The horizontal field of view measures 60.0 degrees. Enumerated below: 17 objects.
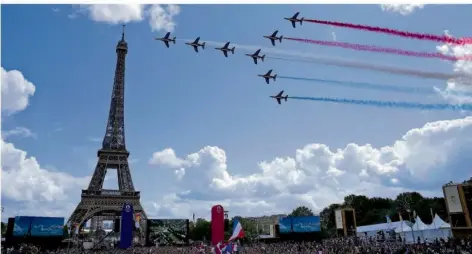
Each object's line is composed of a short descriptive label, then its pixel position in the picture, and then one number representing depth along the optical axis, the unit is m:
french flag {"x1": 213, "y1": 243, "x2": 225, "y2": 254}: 40.56
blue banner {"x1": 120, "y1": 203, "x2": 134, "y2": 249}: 53.48
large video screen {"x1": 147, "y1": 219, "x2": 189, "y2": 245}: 81.06
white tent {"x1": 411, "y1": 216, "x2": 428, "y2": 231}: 65.43
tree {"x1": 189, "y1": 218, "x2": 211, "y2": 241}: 132.25
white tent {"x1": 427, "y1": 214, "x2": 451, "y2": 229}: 61.85
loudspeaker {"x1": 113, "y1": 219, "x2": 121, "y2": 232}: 81.09
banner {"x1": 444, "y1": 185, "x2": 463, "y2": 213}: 53.84
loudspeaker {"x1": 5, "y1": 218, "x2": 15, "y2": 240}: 70.94
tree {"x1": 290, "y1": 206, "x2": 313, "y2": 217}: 158.50
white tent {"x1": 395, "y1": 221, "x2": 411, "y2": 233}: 70.88
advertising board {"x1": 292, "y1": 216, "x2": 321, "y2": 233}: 81.25
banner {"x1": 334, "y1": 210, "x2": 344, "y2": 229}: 81.12
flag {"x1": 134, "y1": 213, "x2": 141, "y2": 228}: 77.82
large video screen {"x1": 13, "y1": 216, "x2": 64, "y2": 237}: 72.56
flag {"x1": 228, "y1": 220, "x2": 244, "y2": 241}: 47.31
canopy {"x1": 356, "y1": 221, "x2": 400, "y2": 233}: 75.22
